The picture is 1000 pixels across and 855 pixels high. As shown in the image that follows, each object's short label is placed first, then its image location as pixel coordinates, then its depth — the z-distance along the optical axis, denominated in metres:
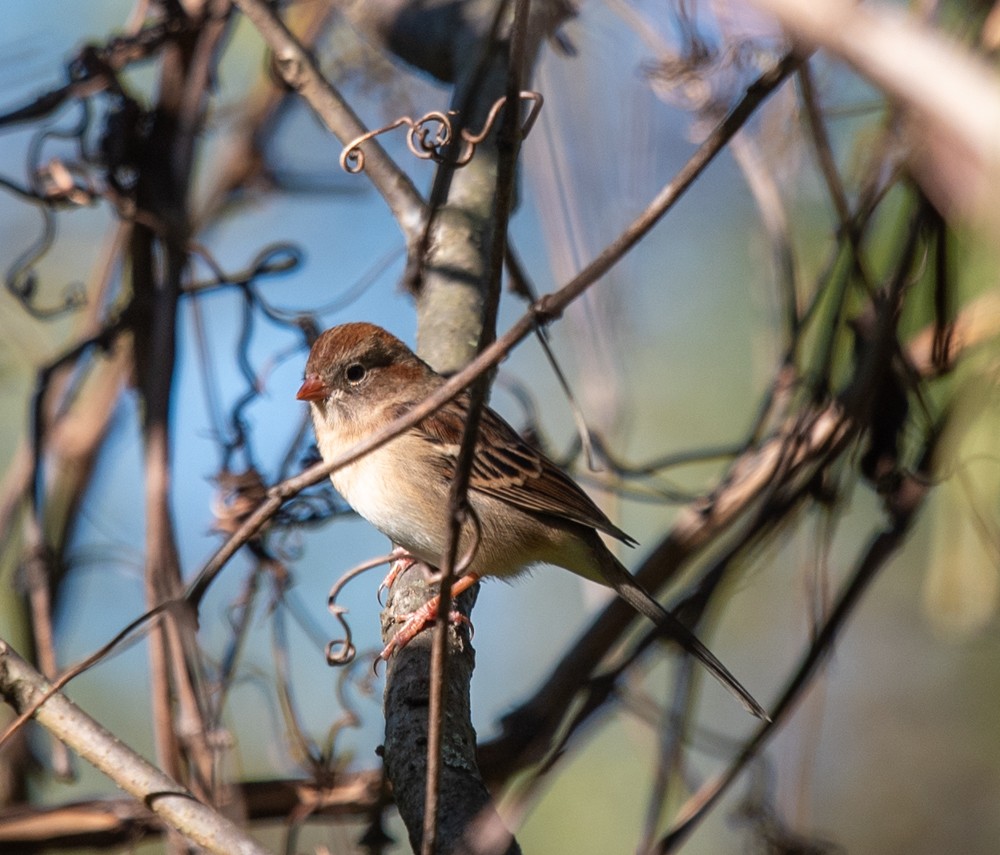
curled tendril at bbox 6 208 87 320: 6.26
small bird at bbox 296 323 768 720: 5.46
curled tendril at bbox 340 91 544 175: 3.67
